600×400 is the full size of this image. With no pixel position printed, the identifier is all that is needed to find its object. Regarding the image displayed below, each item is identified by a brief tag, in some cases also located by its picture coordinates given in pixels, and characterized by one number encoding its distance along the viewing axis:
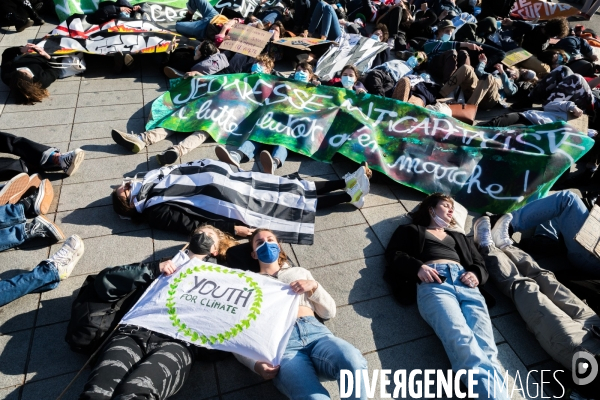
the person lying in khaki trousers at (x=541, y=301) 3.46
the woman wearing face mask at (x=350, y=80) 6.97
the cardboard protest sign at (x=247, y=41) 7.60
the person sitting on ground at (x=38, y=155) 5.32
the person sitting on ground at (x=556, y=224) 4.26
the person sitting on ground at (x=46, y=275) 3.80
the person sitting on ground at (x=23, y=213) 4.39
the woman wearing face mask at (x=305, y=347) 3.04
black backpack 3.32
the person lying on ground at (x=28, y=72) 6.78
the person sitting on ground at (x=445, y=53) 7.71
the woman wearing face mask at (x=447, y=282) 3.34
